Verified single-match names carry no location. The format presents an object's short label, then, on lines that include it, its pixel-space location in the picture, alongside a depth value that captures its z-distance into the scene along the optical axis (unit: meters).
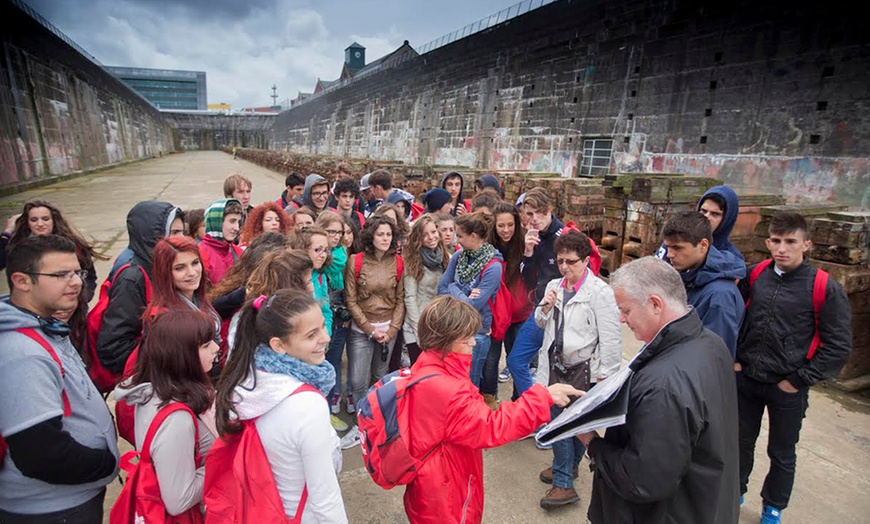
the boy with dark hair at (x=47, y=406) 1.41
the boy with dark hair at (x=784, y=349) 2.33
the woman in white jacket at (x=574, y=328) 2.47
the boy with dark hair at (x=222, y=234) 3.15
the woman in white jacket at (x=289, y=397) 1.47
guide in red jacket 1.69
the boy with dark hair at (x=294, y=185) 6.32
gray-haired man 1.33
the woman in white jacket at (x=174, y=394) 1.57
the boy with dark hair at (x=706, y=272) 2.27
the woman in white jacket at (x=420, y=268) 3.35
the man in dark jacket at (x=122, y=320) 2.17
